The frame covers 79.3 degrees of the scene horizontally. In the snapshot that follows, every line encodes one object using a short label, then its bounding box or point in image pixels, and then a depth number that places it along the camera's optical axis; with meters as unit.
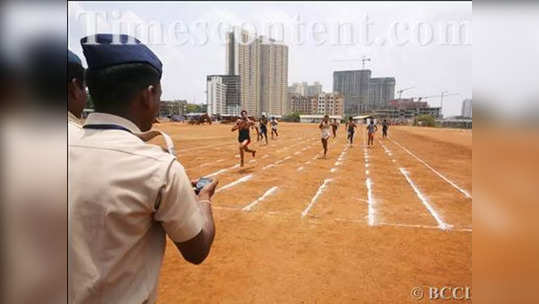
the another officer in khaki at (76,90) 1.28
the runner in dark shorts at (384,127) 27.55
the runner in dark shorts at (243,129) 10.54
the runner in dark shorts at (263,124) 19.11
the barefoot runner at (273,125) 24.23
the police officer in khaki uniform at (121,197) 0.95
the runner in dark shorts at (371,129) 19.77
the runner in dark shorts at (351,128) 19.97
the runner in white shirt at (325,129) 13.66
